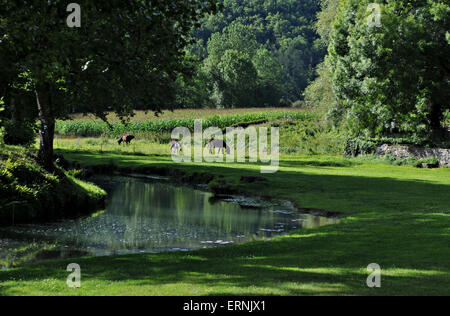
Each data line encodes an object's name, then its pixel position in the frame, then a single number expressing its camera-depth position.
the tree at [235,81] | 132.12
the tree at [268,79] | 141.29
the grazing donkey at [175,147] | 55.19
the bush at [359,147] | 50.97
